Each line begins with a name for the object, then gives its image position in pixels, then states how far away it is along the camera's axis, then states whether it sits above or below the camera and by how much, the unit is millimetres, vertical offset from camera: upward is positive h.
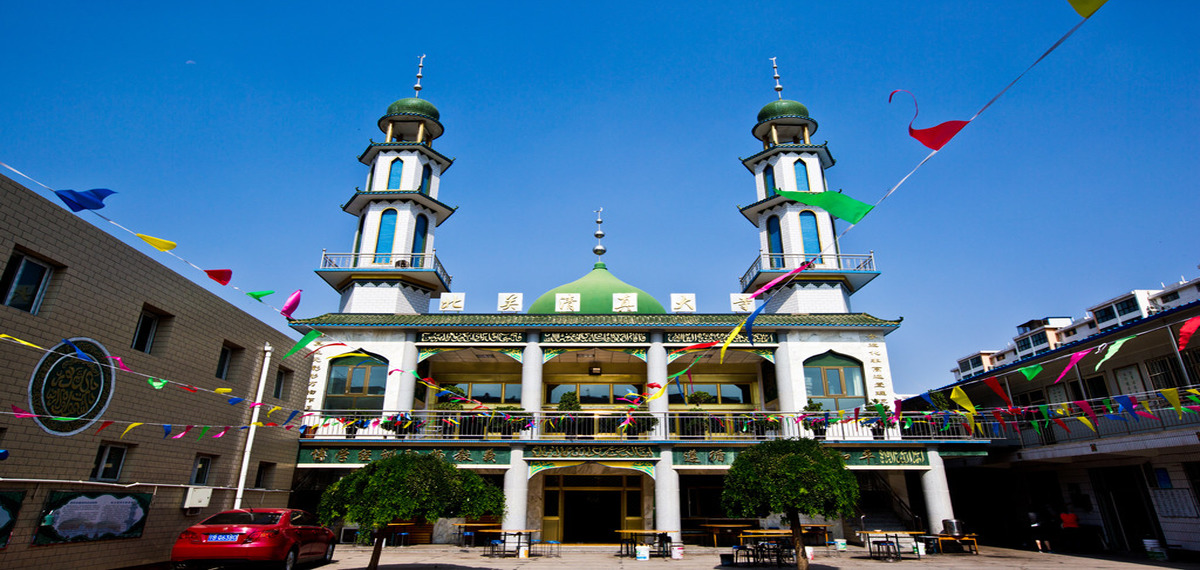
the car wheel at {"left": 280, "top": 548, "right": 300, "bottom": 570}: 11266 -705
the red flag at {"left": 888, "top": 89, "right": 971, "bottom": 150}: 7742 +4522
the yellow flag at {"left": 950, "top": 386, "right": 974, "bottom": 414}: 15078 +2737
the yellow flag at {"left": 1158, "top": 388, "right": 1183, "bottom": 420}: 12359 +2295
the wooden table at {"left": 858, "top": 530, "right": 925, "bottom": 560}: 15820 -670
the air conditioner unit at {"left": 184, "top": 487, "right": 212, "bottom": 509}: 13172 +445
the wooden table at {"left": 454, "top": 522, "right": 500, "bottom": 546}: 18062 -221
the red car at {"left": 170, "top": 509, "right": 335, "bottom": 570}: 10094 -331
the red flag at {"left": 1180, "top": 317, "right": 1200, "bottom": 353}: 11405 +3264
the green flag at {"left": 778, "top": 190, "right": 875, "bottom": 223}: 8953 +4278
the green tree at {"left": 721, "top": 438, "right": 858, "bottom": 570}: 11625 +629
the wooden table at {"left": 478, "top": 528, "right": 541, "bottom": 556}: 16520 -427
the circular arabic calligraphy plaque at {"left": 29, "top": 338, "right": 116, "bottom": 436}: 9992 +2094
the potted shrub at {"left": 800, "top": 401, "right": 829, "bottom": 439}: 18156 +2565
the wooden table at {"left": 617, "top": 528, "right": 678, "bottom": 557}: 16422 -601
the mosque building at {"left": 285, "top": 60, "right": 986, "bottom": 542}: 18297 +4372
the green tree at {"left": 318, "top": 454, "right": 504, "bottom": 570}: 10164 +393
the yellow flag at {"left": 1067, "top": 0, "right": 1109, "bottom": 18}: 5609 +4349
